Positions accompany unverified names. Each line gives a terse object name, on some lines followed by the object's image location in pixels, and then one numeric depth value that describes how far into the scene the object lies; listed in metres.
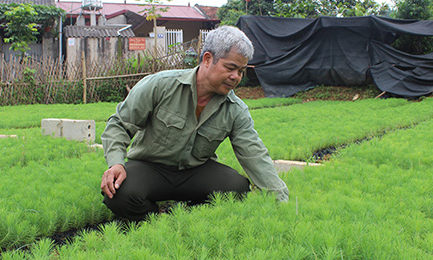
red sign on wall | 15.27
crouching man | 2.60
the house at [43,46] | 16.27
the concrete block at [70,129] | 5.55
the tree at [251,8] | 21.17
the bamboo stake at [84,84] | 11.99
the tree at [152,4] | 15.04
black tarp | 12.20
